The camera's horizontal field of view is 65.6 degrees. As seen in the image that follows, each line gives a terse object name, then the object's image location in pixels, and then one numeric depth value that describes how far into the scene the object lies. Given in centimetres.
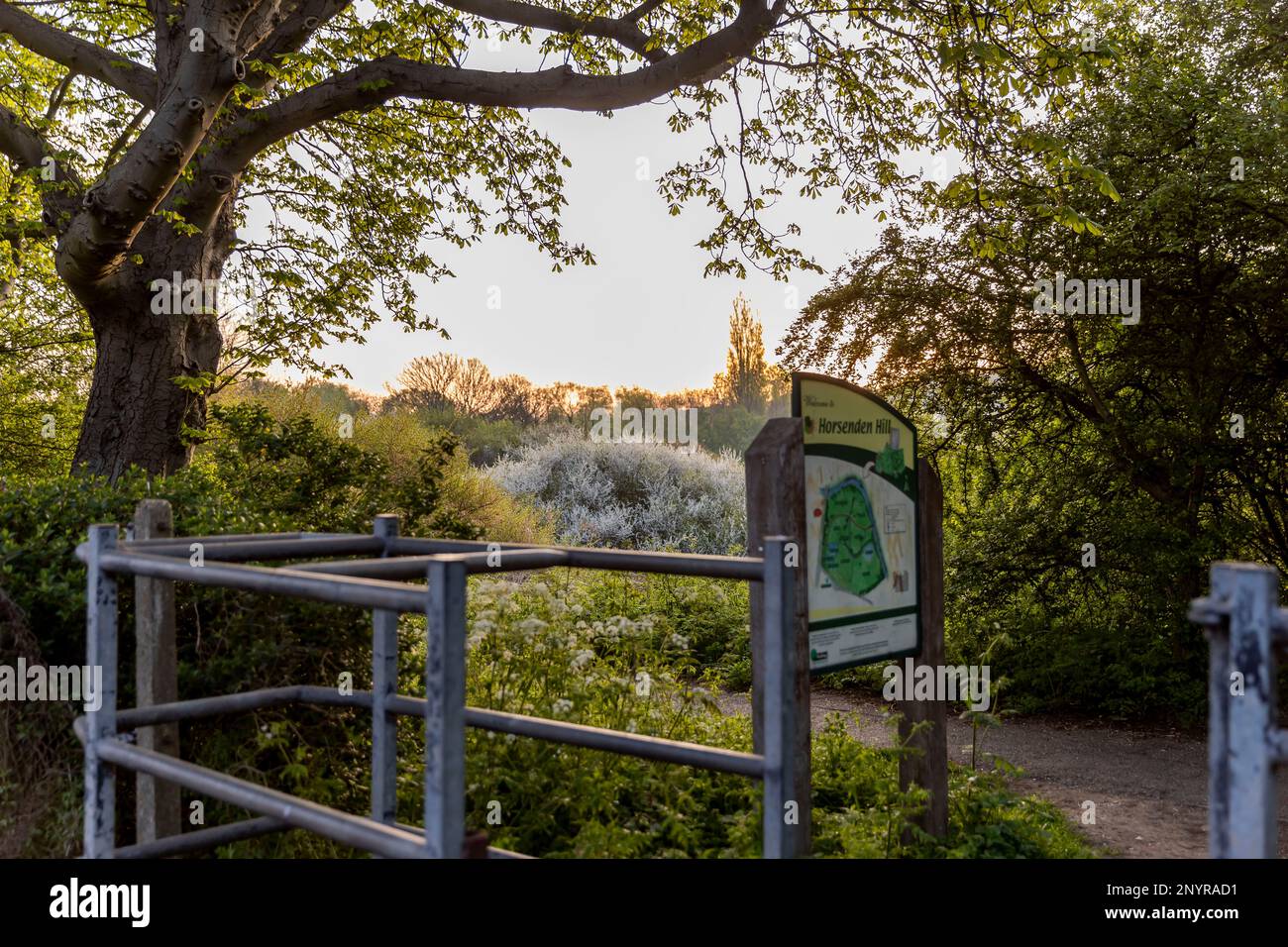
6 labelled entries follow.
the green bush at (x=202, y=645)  416
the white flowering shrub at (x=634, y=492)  1955
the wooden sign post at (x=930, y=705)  490
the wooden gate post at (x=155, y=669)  354
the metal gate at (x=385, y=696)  201
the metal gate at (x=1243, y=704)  168
